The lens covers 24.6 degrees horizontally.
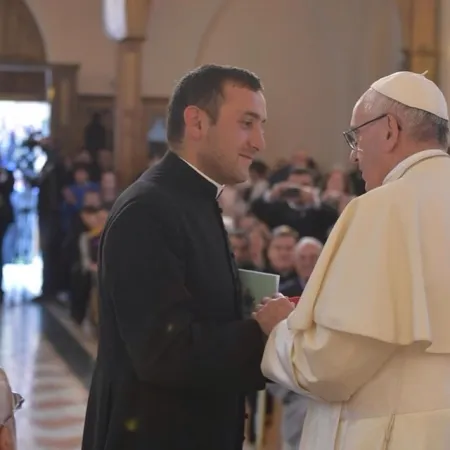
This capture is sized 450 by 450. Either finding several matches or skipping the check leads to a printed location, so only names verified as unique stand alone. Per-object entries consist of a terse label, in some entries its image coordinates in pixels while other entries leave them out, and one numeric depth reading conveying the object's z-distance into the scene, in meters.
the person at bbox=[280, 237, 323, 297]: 6.21
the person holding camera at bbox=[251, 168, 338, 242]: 8.45
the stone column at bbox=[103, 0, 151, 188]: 12.45
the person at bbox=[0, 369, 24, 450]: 2.77
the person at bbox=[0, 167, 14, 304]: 12.22
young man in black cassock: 2.44
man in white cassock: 2.29
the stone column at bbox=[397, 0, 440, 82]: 11.77
